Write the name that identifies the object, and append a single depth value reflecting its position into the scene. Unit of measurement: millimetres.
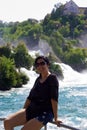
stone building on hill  88346
